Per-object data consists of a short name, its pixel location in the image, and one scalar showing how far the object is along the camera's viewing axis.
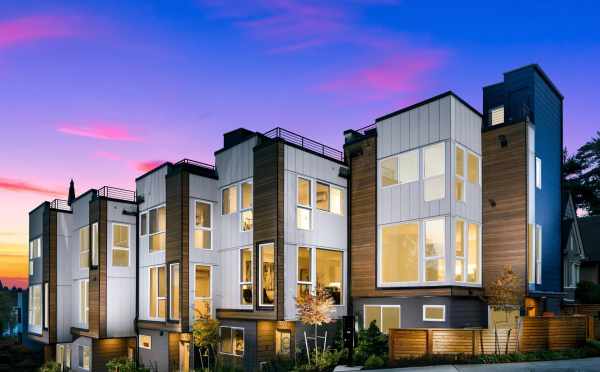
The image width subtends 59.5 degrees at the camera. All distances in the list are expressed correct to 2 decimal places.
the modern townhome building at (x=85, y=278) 24.41
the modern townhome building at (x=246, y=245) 19.06
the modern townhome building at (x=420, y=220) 17.97
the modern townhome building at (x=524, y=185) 18.73
